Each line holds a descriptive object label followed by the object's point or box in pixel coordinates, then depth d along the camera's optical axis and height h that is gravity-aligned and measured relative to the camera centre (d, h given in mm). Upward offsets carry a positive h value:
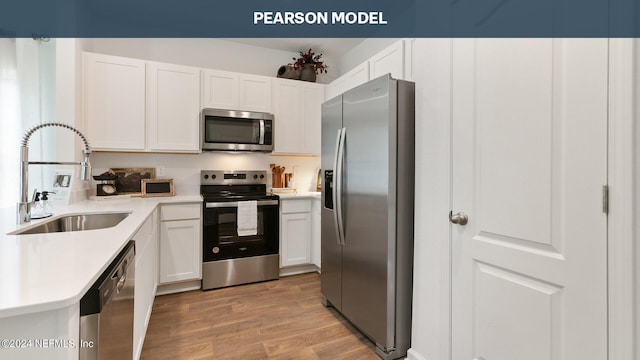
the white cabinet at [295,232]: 3289 -583
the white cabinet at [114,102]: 2756 +718
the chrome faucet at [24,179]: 1485 -5
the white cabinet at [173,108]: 2963 +716
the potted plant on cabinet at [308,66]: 3721 +1411
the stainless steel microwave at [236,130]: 3105 +522
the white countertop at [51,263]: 716 -271
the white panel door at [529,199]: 1059 -74
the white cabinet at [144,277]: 1652 -643
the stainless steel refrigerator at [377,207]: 1883 -182
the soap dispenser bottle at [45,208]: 1778 -179
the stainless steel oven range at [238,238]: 2951 -600
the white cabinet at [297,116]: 3523 +757
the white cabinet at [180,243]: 2793 -601
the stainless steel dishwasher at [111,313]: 892 -467
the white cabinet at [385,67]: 2422 +1031
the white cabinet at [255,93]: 3326 +966
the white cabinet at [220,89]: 3164 +956
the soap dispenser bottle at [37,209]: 1705 -183
